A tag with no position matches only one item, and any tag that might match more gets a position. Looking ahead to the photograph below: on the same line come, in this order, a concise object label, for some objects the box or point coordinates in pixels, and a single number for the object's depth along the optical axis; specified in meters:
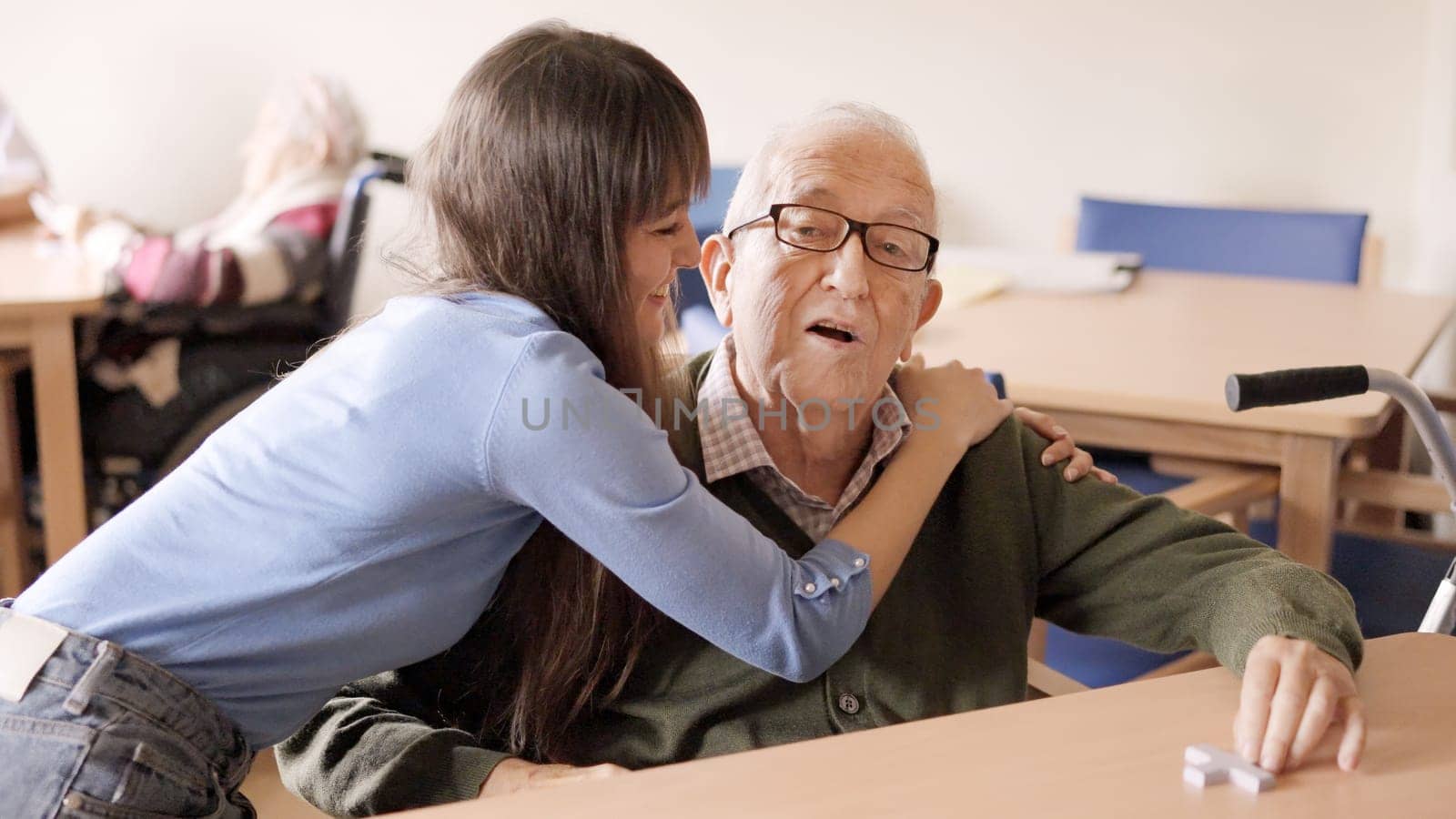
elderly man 1.35
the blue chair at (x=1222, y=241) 3.10
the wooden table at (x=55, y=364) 2.71
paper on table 2.87
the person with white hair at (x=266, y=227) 3.12
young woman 1.10
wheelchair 3.19
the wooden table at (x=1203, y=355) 2.00
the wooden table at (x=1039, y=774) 0.94
